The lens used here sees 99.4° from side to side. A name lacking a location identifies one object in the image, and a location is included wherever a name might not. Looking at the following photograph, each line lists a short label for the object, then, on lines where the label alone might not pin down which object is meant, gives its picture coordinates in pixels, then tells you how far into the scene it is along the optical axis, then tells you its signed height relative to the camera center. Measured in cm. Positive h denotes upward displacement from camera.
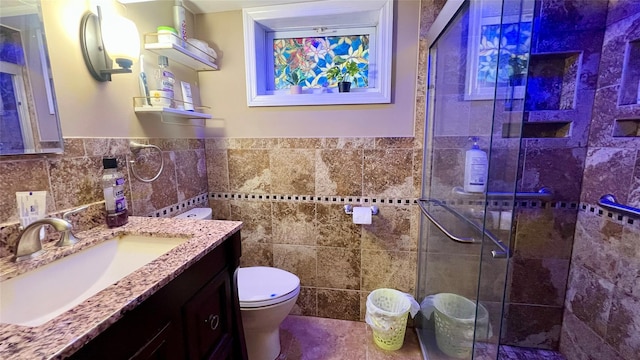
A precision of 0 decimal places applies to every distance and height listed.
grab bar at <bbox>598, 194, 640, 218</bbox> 113 -31
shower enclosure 105 -12
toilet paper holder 169 -44
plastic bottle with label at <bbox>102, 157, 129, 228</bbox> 104 -20
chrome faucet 75 -26
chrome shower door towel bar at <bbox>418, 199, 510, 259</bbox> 105 -42
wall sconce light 105 +38
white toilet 131 -78
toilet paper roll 163 -46
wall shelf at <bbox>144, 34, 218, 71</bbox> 131 +46
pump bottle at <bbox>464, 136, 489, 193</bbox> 116 -14
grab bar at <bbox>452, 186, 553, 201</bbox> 138 -31
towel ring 126 -4
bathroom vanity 49 -37
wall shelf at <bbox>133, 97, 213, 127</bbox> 128 +14
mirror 79 +18
